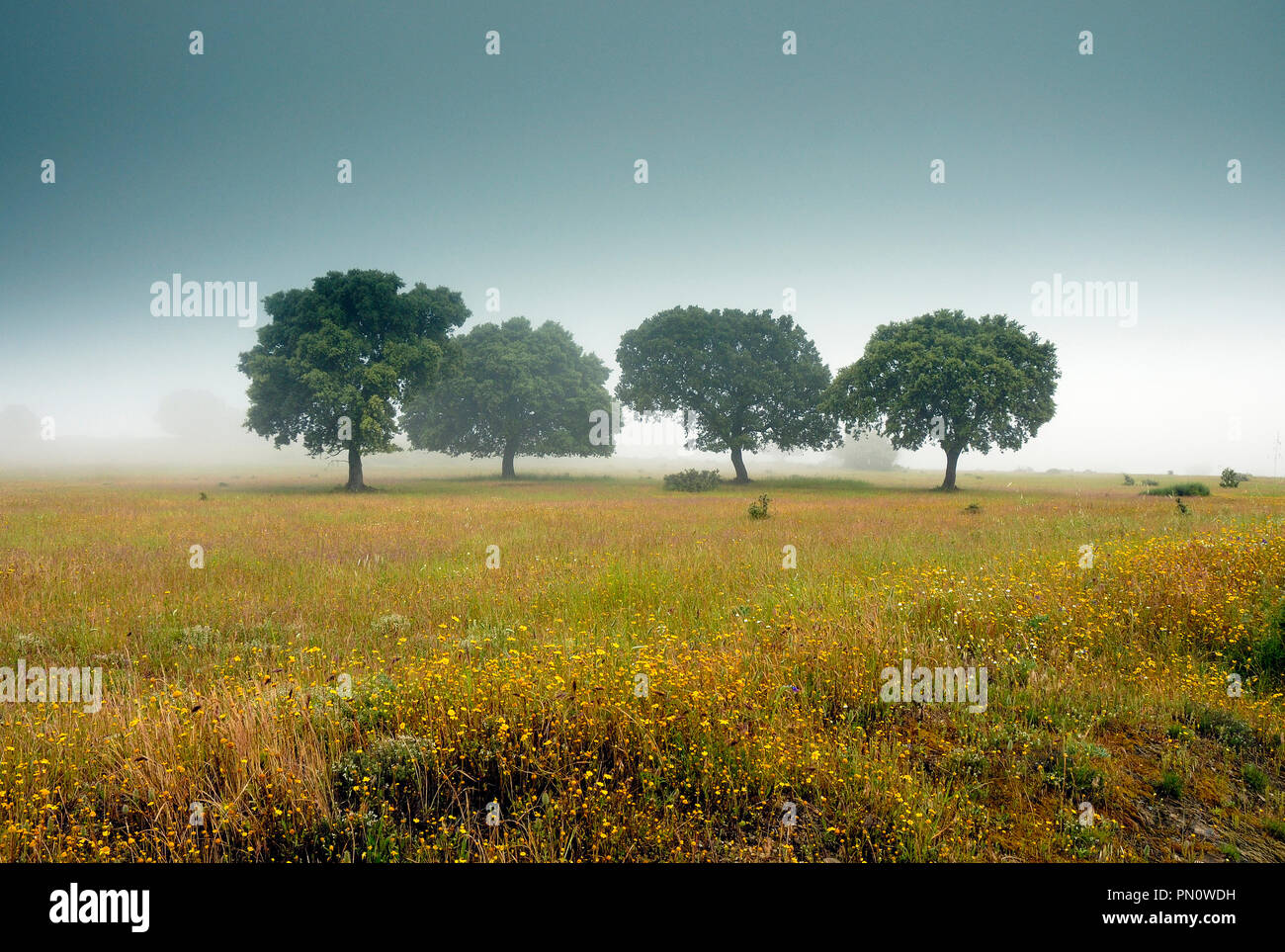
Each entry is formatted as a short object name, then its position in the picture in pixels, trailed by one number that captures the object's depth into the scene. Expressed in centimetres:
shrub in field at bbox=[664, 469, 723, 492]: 3847
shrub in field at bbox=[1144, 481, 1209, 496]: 2986
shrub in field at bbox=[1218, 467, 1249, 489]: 3703
